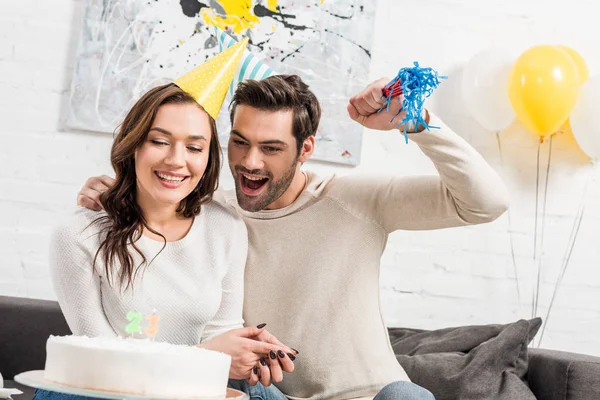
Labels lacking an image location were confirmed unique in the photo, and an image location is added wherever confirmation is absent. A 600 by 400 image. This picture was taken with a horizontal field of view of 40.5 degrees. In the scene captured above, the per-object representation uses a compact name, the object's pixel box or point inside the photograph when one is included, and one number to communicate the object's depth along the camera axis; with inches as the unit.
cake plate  50.6
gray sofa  106.5
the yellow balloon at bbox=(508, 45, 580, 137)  118.0
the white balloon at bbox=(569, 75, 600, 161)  119.9
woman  70.4
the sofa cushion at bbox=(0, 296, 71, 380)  106.5
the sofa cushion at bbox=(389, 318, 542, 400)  93.2
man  78.8
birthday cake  52.7
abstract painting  124.5
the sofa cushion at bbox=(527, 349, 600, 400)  87.0
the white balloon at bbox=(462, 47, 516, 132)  124.1
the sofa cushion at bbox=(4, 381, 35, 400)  94.9
